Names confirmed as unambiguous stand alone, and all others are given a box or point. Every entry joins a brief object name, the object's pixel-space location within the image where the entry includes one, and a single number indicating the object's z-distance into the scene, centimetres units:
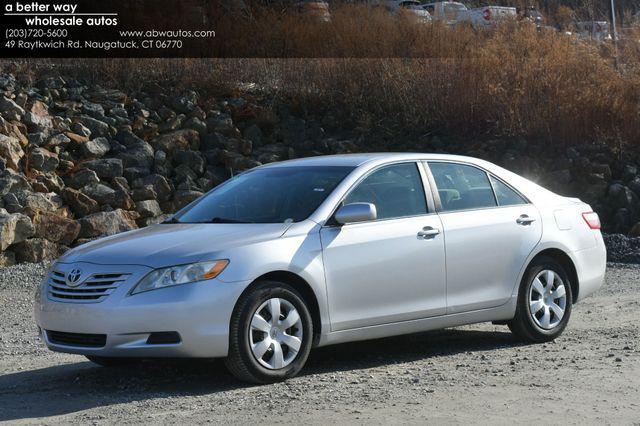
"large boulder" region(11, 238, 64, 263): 1656
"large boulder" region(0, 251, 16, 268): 1625
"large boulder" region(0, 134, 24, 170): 1900
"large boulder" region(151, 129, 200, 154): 2133
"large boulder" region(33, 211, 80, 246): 1720
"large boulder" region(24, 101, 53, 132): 2064
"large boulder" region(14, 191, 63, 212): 1778
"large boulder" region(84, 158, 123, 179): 1986
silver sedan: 786
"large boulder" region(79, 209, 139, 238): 1759
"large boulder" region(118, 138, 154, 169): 2050
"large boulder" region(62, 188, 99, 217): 1847
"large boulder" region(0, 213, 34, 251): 1630
